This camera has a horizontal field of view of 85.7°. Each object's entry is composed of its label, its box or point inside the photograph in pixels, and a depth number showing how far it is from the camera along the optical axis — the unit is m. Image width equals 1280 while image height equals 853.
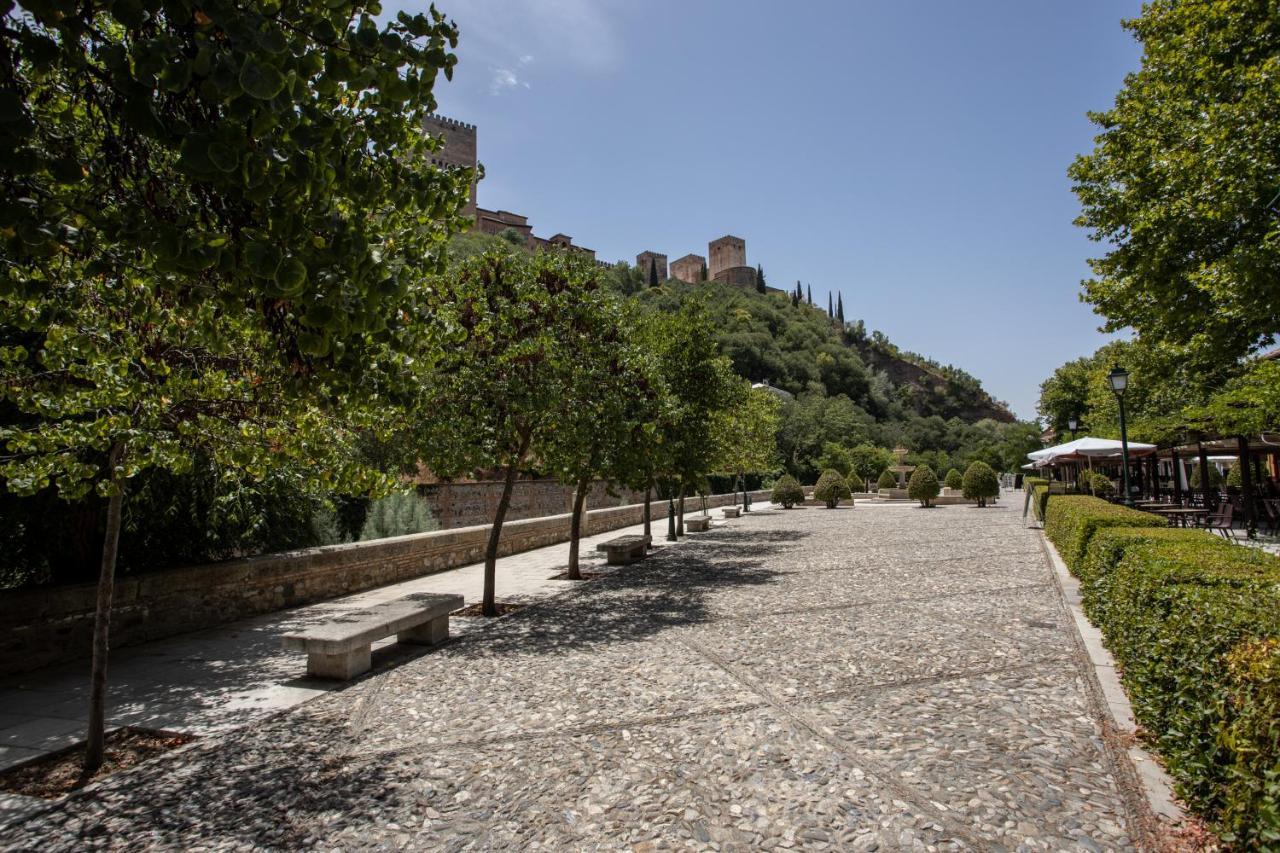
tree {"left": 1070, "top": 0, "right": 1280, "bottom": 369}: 10.20
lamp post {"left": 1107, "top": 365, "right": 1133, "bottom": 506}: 12.93
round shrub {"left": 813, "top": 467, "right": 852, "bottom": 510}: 31.73
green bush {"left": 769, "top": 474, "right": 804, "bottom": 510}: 32.06
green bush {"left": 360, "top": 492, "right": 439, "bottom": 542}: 12.80
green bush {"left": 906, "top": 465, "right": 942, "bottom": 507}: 31.58
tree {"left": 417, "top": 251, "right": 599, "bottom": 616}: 8.43
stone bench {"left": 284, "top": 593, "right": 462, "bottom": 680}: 5.86
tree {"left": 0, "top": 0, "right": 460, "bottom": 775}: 2.12
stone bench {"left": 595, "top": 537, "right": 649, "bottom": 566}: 13.49
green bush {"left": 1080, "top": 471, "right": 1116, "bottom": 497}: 22.59
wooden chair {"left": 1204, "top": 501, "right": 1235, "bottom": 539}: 13.88
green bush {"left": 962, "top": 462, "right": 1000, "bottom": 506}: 30.92
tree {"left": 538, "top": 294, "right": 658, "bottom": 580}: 9.54
